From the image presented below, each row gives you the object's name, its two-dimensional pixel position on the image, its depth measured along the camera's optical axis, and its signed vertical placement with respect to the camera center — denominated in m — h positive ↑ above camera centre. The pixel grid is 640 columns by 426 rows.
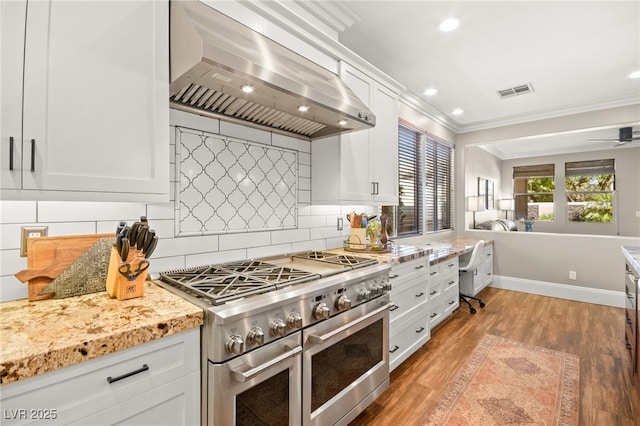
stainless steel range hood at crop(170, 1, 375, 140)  1.30 +0.65
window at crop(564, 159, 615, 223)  6.65 +0.55
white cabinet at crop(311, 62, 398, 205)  2.32 +0.47
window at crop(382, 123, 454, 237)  3.92 +0.42
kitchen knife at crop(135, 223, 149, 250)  1.29 -0.09
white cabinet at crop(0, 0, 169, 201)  1.02 +0.44
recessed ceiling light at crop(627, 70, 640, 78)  3.23 +1.51
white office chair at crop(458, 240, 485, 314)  3.83 -0.64
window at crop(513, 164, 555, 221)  7.37 +0.59
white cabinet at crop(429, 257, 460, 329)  3.02 -0.81
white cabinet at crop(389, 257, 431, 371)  2.28 -0.78
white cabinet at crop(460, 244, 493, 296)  4.22 -0.91
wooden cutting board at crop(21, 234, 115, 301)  1.20 -0.18
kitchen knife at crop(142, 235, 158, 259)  1.32 -0.14
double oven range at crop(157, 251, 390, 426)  1.15 -0.57
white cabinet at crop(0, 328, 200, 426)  0.81 -0.53
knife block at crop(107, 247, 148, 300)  1.23 -0.27
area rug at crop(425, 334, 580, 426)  1.95 -1.30
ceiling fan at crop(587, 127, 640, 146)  4.86 +1.29
